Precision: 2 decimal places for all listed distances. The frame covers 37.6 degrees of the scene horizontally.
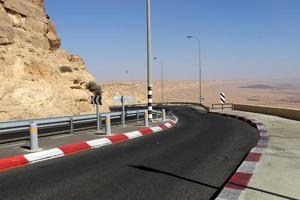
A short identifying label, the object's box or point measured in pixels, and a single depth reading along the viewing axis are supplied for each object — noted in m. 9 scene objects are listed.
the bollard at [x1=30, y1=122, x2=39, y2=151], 12.92
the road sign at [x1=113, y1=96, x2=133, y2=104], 22.36
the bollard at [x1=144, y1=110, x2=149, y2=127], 23.11
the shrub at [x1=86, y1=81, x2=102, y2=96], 50.53
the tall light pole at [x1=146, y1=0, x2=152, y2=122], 25.27
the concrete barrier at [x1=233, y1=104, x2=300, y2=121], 28.55
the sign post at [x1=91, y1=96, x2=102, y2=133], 19.58
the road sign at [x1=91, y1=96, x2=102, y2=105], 19.69
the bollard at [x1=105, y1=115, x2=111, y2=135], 17.80
